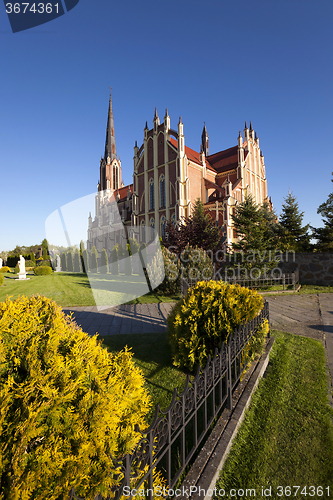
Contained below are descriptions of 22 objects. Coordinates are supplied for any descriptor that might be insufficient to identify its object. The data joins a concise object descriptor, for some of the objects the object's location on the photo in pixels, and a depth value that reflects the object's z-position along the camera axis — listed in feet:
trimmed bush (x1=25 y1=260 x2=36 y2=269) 106.40
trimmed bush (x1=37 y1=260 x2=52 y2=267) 106.52
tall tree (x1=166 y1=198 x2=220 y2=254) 55.11
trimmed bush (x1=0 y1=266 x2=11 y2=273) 82.79
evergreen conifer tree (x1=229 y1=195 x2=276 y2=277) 40.68
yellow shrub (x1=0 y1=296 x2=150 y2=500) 3.37
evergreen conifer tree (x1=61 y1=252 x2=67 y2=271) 102.28
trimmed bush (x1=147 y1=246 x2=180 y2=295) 35.99
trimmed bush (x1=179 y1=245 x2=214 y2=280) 34.96
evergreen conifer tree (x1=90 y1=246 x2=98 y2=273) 80.94
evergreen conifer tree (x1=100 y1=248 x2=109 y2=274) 79.92
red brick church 88.18
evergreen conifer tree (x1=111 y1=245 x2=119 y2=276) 72.04
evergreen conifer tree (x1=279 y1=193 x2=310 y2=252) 63.13
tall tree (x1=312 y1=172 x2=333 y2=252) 58.65
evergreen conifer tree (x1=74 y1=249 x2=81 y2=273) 93.91
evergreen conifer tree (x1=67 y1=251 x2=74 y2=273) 99.89
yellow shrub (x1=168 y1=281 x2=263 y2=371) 11.41
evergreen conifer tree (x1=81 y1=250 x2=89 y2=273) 79.97
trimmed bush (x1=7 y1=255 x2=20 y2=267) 114.93
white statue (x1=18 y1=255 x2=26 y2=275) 64.37
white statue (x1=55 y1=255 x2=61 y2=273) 101.45
